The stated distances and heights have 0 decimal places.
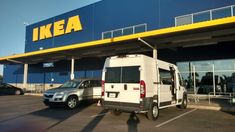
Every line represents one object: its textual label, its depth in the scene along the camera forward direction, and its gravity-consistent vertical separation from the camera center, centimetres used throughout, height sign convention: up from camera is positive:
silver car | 930 -96
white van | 665 -33
